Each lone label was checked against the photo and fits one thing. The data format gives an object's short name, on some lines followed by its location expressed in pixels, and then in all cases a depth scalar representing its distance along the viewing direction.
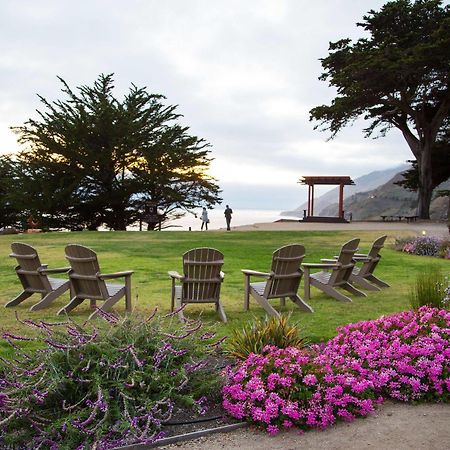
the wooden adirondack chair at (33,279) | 7.05
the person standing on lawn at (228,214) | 25.61
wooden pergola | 36.31
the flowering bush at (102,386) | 3.07
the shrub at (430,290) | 5.45
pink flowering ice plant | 3.40
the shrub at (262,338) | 4.43
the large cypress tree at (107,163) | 34.69
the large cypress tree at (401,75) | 28.17
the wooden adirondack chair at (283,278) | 6.64
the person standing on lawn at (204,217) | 28.50
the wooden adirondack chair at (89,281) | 6.45
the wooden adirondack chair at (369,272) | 8.64
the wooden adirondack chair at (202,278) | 6.40
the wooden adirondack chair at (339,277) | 7.72
